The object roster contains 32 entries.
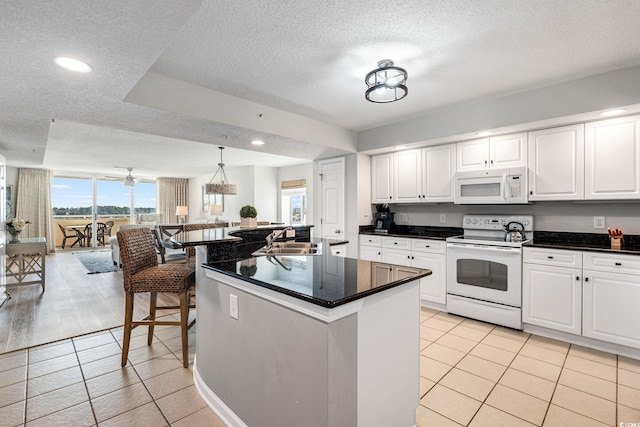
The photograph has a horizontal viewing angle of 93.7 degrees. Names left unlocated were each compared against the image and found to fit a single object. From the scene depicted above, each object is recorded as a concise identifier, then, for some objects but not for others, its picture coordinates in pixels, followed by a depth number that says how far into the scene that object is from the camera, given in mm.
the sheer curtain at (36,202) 7832
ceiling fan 8371
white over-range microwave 3195
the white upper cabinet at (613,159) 2648
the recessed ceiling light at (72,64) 1762
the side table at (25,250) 4223
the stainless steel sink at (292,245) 2698
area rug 5971
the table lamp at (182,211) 9415
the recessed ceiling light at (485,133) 3250
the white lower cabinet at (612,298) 2467
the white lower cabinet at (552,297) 2730
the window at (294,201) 7840
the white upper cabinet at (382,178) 4375
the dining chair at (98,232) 9320
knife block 2783
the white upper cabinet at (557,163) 2920
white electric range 3051
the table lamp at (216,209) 7359
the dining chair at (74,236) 8979
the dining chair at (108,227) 9533
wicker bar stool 2234
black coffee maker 4465
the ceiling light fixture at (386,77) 2285
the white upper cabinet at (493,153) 3260
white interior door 4594
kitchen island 1209
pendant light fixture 6375
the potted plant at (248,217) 3088
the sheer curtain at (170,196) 10703
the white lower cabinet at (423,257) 3619
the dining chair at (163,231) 5194
